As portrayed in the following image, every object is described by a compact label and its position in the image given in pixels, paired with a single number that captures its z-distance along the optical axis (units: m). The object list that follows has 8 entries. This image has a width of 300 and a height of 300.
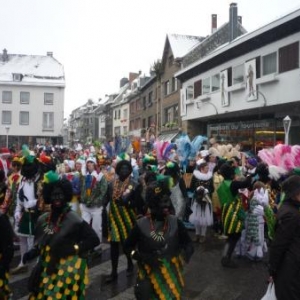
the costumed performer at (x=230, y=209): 6.55
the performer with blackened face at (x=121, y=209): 5.91
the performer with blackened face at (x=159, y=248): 3.67
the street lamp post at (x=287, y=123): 14.14
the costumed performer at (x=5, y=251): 3.72
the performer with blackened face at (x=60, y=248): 3.57
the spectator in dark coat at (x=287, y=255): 3.54
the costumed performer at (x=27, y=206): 6.33
